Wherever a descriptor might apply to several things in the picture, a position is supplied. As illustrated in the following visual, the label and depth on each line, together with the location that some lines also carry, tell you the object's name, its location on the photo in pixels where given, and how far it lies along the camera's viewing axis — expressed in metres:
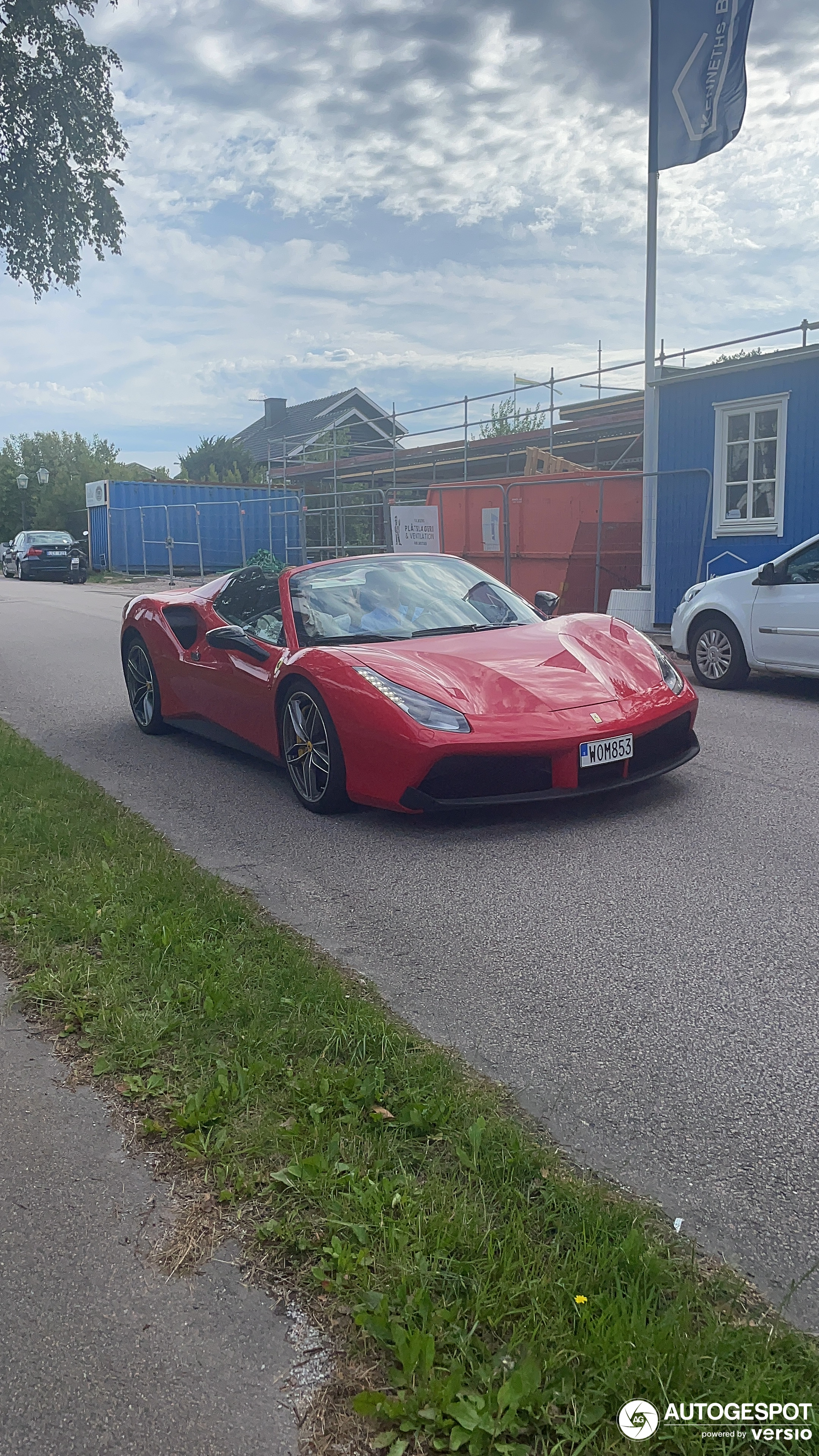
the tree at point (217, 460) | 61.94
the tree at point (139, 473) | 60.81
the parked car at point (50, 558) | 38.09
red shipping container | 17.19
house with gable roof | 49.50
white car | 9.64
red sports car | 5.18
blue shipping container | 36.53
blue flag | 14.62
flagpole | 15.70
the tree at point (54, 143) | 14.21
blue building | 14.10
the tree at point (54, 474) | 56.47
